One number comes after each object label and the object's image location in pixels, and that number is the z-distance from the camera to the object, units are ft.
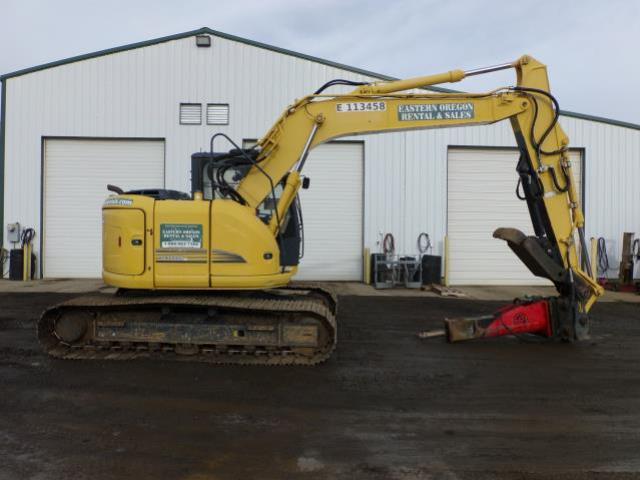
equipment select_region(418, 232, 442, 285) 48.26
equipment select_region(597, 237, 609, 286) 51.73
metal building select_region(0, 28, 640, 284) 50.52
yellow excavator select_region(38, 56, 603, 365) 21.04
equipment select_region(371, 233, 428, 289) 47.37
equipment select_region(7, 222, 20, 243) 49.98
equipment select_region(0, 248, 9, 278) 49.85
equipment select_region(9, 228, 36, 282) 49.19
